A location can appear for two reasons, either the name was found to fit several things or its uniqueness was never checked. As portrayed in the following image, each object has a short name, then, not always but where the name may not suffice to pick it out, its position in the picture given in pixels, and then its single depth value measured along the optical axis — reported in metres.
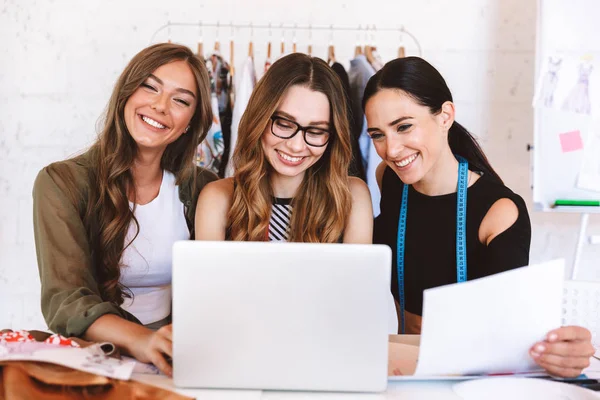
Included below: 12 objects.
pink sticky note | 2.45
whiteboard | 2.44
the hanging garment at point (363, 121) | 2.35
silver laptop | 0.93
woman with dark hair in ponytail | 1.61
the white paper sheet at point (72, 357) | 0.95
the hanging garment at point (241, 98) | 2.44
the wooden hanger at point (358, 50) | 2.67
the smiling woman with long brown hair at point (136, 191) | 1.52
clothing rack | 2.75
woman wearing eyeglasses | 1.60
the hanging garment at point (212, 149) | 2.40
